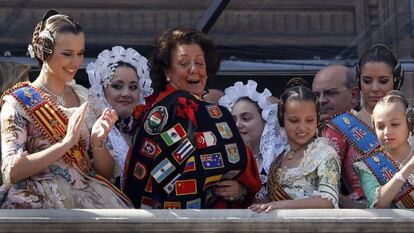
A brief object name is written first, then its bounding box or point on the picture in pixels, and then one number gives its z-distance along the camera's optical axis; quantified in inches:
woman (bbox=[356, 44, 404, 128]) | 434.0
